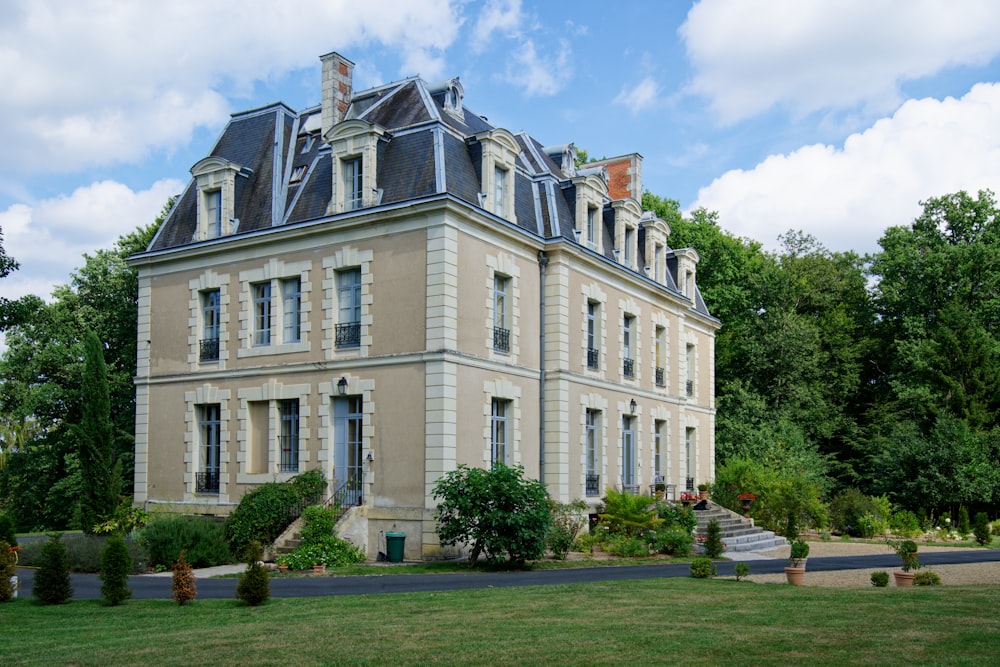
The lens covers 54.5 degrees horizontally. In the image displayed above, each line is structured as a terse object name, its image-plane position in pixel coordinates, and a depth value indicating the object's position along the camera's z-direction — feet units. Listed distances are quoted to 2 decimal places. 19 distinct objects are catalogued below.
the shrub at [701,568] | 53.01
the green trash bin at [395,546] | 64.34
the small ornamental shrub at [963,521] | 97.86
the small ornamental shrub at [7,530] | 54.39
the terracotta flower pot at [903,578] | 49.80
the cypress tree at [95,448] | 73.00
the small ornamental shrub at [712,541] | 65.77
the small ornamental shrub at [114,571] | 42.39
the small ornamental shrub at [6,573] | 44.68
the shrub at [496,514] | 59.62
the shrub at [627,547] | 69.72
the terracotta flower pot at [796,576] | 51.21
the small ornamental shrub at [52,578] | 43.45
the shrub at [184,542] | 61.52
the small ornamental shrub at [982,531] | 89.51
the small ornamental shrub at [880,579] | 48.80
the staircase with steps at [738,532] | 81.76
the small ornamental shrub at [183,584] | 41.93
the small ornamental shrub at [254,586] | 41.19
